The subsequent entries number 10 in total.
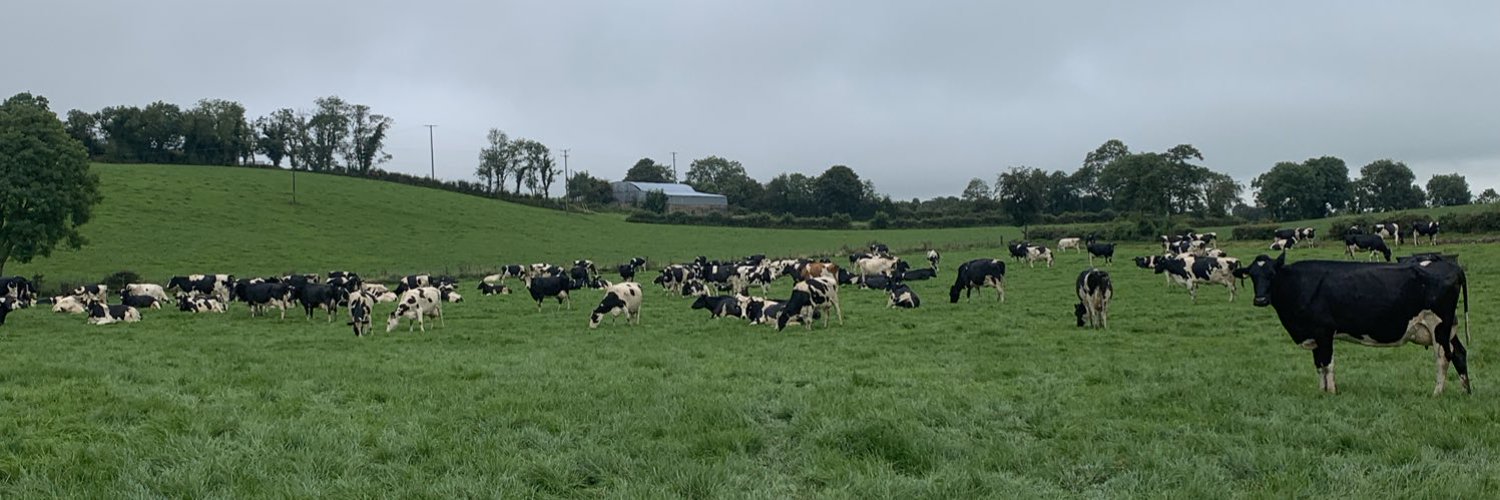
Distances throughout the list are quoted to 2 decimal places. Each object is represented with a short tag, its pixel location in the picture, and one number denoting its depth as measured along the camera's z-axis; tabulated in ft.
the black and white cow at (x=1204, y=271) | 78.85
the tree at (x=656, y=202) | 333.42
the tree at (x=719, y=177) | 434.30
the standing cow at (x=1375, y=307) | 30.22
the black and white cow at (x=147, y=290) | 102.17
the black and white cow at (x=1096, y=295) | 58.44
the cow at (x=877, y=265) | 120.24
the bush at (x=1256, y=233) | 168.76
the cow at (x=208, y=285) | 103.00
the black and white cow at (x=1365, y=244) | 114.93
